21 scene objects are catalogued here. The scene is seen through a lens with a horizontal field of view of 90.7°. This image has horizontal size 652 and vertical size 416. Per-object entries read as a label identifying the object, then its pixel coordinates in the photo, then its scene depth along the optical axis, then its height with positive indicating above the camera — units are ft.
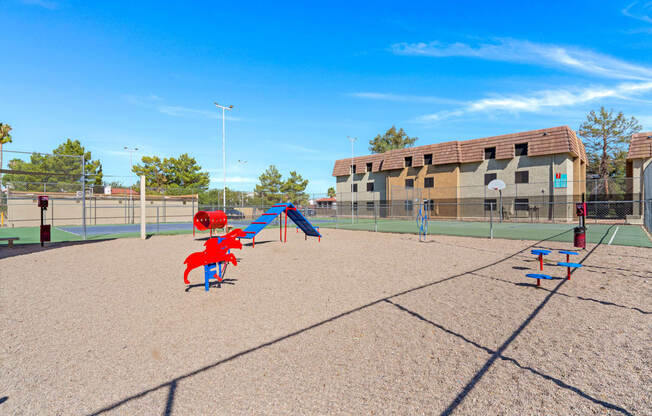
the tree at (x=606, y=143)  130.82 +25.83
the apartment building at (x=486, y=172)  97.45 +12.04
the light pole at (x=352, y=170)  130.31 +16.51
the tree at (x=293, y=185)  218.59 +13.79
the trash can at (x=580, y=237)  38.22 -3.78
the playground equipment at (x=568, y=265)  23.47 -4.39
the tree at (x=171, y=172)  160.76 +16.99
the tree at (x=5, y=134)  138.43 +31.25
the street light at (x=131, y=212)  99.29 -2.13
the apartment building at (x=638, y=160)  84.28 +12.17
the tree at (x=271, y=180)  216.13 +16.90
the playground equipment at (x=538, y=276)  21.56 -4.79
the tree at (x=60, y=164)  134.21 +18.24
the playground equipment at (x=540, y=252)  26.28 -3.84
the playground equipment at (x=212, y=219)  52.16 -2.35
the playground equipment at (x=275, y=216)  45.39 -2.29
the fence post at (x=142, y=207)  56.75 -0.34
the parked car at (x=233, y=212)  118.23 -2.66
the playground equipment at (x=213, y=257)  21.67 -3.62
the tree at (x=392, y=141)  213.46 +43.31
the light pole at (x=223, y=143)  105.81 +20.62
